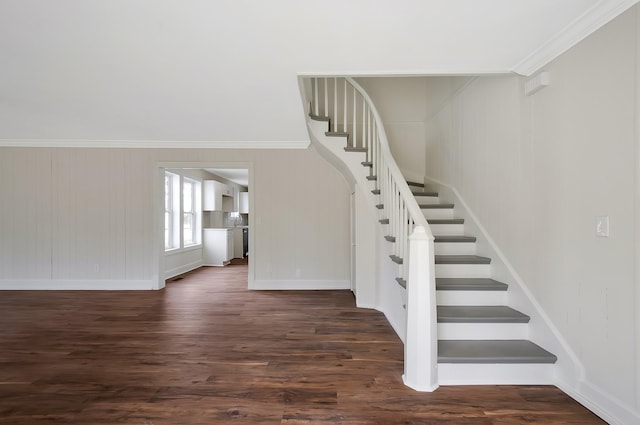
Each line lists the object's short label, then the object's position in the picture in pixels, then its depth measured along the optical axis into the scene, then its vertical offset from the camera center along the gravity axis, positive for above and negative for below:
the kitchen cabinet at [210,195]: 7.70 +0.34
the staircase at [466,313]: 2.22 -0.81
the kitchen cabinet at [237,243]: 9.09 -0.94
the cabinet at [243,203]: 10.06 +0.22
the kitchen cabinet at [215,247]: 7.68 -0.88
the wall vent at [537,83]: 2.32 +0.93
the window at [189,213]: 7.10 -0.07
